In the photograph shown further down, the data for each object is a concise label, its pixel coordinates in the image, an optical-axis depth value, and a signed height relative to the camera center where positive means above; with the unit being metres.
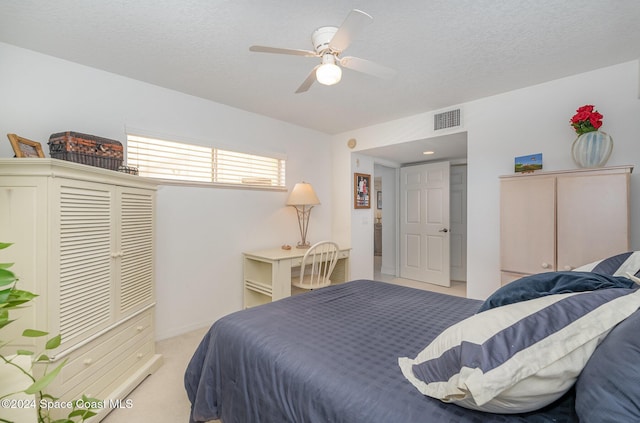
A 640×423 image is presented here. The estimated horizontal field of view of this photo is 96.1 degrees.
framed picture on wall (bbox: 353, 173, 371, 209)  4.17 +0.32
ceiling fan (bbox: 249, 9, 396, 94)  1.56 +0.92
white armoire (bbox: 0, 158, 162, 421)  1.42 -0.30
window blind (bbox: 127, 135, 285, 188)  2.65 +0.51
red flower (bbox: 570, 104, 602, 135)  2.16 +0.70
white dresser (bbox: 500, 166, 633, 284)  1.93 -0.05
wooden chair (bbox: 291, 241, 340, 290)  2.96 -0.54
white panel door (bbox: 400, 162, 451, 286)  4.40 -0.19
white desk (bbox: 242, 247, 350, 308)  2.80 -0.66
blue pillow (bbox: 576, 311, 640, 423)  0.55 -0.35
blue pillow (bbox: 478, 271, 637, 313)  0.94 -0.25
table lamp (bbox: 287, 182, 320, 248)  3.47 +0.18
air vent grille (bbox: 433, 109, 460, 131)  3.08 +1.01
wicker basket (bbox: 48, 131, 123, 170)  1.86 +0.43
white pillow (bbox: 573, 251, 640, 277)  1.24 -0.25
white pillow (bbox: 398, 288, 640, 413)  0.67 -0.35
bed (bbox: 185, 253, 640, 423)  0.81 -0.55
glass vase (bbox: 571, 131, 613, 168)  2.11 +0.47
